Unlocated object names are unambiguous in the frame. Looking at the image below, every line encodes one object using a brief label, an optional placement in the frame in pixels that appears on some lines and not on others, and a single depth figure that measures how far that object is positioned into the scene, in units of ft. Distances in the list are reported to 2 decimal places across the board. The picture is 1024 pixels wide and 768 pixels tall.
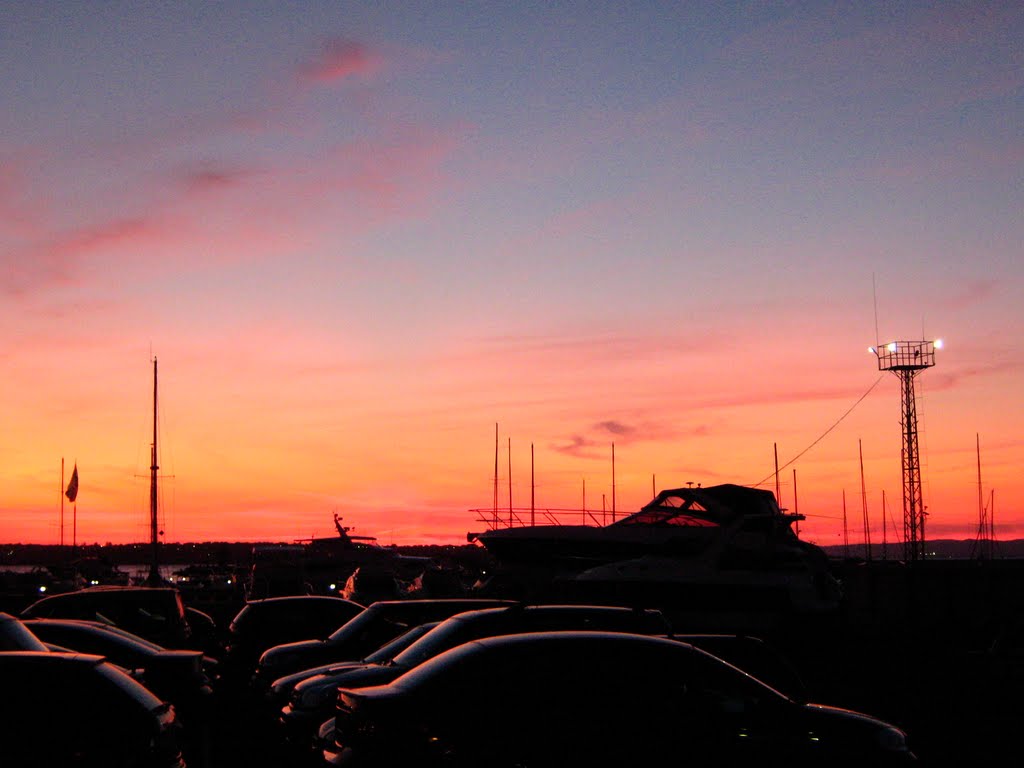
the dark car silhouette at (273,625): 60.13
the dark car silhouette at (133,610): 61.72
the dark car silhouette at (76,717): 23.68
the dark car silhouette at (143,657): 39.01
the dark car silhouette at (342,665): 43.14
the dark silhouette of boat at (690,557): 86.58
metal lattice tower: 161.38
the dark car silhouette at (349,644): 49.52
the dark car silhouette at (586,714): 26.00
